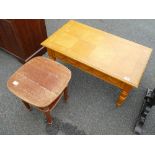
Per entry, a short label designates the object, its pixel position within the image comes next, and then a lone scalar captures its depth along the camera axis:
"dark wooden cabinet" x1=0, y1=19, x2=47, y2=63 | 1.69
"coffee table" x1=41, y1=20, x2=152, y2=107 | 1.44
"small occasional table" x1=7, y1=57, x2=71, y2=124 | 1.26
